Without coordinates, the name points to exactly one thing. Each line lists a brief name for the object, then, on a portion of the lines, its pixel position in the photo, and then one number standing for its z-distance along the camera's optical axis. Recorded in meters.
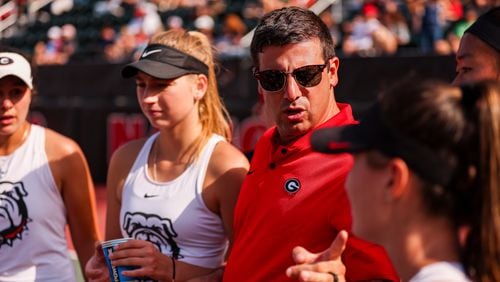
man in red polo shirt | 2.89
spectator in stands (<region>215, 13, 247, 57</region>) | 14.76
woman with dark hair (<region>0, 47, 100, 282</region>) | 4.28
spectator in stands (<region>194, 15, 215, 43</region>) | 15.80
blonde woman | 3.62
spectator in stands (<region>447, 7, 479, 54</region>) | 11.62
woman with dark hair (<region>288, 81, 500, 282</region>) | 1.86
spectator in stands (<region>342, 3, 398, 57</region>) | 12.36
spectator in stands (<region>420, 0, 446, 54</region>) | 12.64
